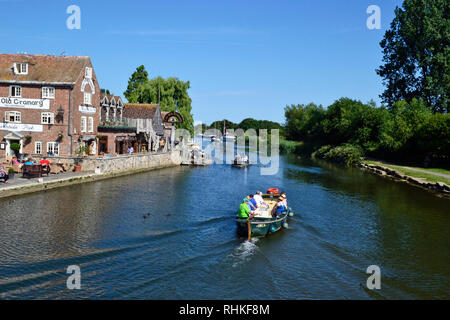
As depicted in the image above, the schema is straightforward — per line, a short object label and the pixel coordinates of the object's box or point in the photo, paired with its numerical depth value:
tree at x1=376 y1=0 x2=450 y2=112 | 65.69
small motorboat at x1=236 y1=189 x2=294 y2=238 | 21.34
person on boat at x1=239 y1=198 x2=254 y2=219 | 21.42
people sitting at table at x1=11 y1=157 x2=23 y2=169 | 35.47
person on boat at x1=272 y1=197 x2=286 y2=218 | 24.59
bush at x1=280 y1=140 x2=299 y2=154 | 108.34
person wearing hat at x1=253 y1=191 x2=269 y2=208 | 25.69
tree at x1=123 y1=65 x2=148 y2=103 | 85.11
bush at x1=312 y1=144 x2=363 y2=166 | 74.81
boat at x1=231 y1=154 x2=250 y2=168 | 62.16
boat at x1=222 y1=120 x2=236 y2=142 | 171.82
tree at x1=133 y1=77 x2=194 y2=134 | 74.62
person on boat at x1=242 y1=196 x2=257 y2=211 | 23.70
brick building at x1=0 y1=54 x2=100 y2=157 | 42.31
